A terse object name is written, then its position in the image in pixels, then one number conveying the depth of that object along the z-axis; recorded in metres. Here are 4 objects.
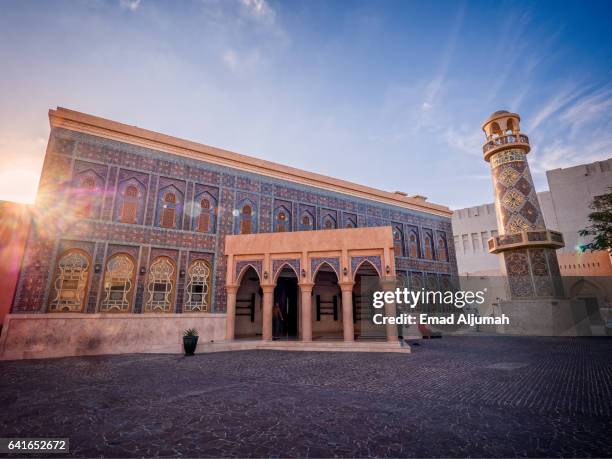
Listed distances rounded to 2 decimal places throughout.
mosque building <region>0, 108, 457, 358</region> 11.72
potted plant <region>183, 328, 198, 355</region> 11.47
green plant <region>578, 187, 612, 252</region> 15.41
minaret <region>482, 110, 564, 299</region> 18.53
